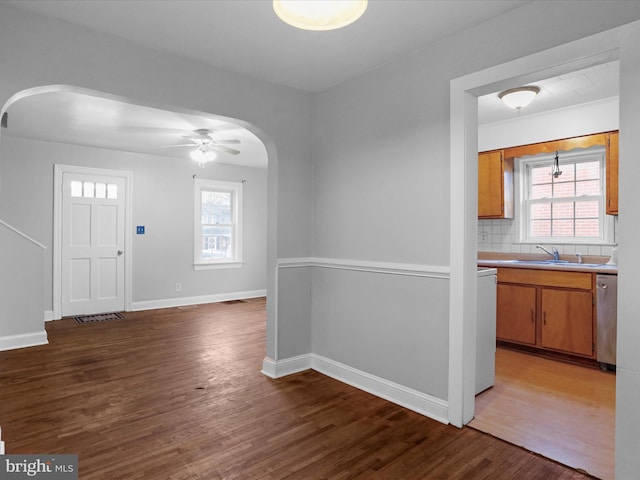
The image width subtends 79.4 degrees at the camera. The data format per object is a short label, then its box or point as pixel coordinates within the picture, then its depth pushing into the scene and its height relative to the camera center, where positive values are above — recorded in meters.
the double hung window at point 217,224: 7.01 +0.27
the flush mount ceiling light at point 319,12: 1.56 +0.94
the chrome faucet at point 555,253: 4.44 -0.13
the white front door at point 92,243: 5.78 -0.09
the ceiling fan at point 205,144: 4.98 +1.26
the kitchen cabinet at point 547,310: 3.72 -0.71
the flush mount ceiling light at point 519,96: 3.57 +1.37
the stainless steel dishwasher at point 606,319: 3.54 -0.72
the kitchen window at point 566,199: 4.28 +0.51
